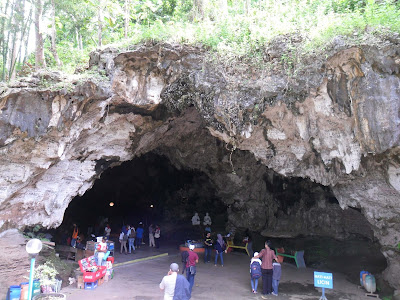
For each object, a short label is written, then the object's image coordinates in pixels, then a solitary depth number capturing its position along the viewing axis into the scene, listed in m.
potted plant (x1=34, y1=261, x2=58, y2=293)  7.00
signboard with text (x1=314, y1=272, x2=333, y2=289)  7.36
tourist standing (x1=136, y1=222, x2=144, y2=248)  14.36
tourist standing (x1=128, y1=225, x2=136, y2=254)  12.98
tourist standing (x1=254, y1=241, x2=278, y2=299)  8.39
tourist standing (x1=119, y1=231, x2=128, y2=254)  12.81
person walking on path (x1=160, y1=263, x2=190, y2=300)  5.18
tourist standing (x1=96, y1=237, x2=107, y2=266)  9.05
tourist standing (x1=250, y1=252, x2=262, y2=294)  8.49
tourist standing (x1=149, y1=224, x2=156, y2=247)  14.67
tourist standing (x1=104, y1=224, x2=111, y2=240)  14.22
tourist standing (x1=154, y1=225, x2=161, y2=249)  14.06
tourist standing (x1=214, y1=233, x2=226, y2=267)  11.58
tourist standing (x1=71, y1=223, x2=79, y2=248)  12.71
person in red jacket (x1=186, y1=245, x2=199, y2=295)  7.89
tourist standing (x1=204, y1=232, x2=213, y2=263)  11.55
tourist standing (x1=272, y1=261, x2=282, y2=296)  8.52
